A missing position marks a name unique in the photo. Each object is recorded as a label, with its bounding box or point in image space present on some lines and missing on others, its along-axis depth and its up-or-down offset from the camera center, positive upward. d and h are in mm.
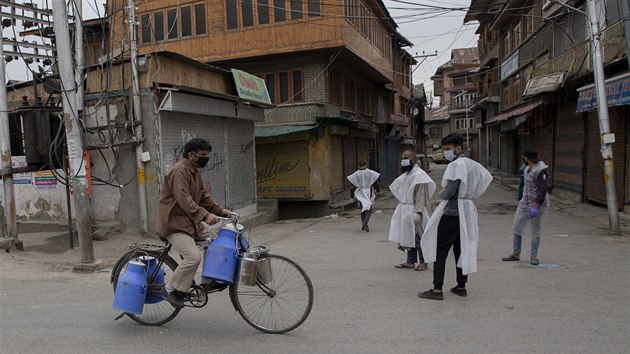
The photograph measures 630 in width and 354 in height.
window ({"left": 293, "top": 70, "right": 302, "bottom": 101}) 17828 +2747
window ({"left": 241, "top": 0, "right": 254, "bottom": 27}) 17281 +5342
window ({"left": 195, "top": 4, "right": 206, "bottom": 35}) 17939 +5387
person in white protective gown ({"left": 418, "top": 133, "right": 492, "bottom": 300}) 5285 -868
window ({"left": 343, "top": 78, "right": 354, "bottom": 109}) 20312 +2618
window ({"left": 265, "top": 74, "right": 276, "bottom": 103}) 18109 +2732
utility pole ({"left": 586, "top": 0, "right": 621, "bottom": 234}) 9898 +502
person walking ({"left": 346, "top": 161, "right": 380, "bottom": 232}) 12078 -1032
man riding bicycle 4203 -529
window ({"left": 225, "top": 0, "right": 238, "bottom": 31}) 17484 +5366
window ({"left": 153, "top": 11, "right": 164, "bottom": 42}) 18422 +5427
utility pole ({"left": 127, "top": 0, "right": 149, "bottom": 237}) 9188 +837
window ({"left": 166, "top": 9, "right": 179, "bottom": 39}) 18281 +5456
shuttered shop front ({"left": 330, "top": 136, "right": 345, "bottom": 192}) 18547 -492
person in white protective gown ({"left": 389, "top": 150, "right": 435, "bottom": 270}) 6984 -924
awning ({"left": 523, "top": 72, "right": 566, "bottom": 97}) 15109 +2046
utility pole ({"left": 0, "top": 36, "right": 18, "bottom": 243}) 7906 +7
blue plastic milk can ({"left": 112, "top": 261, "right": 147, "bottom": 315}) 4258 -1212
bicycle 4219 -1259
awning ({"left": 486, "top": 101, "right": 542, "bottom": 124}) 19531 +1532
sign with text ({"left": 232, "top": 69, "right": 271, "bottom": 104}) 12289 +1916
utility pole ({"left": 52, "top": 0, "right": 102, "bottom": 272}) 6820 +404
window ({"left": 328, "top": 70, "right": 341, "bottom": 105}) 18188 +2655
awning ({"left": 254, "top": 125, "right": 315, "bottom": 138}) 16438 +879
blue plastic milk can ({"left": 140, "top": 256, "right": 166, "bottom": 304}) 4418 -1162
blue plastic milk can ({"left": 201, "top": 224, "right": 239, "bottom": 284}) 4121 -928
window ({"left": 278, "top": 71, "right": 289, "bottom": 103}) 17922 +2665
